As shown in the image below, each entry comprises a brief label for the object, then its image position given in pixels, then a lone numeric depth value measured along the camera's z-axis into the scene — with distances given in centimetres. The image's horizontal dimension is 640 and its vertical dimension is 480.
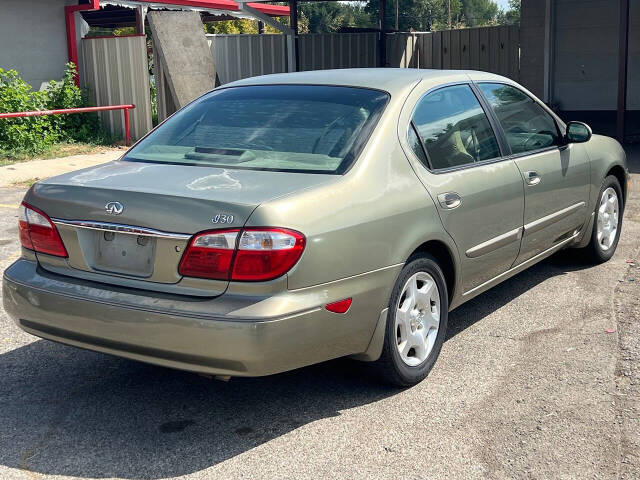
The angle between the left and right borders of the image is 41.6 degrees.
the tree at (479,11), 13000
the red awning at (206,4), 2065
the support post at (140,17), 1945
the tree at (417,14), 9525
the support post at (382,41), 1864
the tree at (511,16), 10419
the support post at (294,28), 1873
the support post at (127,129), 1545
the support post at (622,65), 1341
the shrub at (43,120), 1407
